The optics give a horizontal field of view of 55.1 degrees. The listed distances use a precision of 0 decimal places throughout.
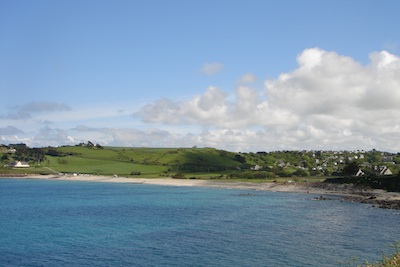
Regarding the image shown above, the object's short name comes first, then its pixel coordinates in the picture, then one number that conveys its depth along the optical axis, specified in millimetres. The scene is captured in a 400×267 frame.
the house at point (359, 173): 155738
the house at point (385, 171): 152925
